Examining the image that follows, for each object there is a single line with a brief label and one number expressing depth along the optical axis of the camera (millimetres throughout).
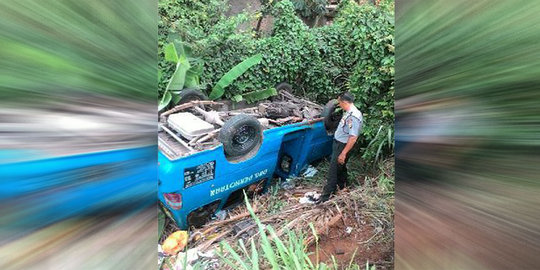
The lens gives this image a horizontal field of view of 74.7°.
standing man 5012
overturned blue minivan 4504
